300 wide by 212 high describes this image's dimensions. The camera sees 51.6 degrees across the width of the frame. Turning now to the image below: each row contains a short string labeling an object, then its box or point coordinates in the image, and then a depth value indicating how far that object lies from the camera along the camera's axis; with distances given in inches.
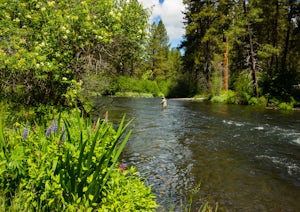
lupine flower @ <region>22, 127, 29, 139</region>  156.1
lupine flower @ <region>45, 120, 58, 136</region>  159.0
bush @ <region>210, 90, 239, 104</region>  1081.4
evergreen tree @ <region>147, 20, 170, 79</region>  2738.7
